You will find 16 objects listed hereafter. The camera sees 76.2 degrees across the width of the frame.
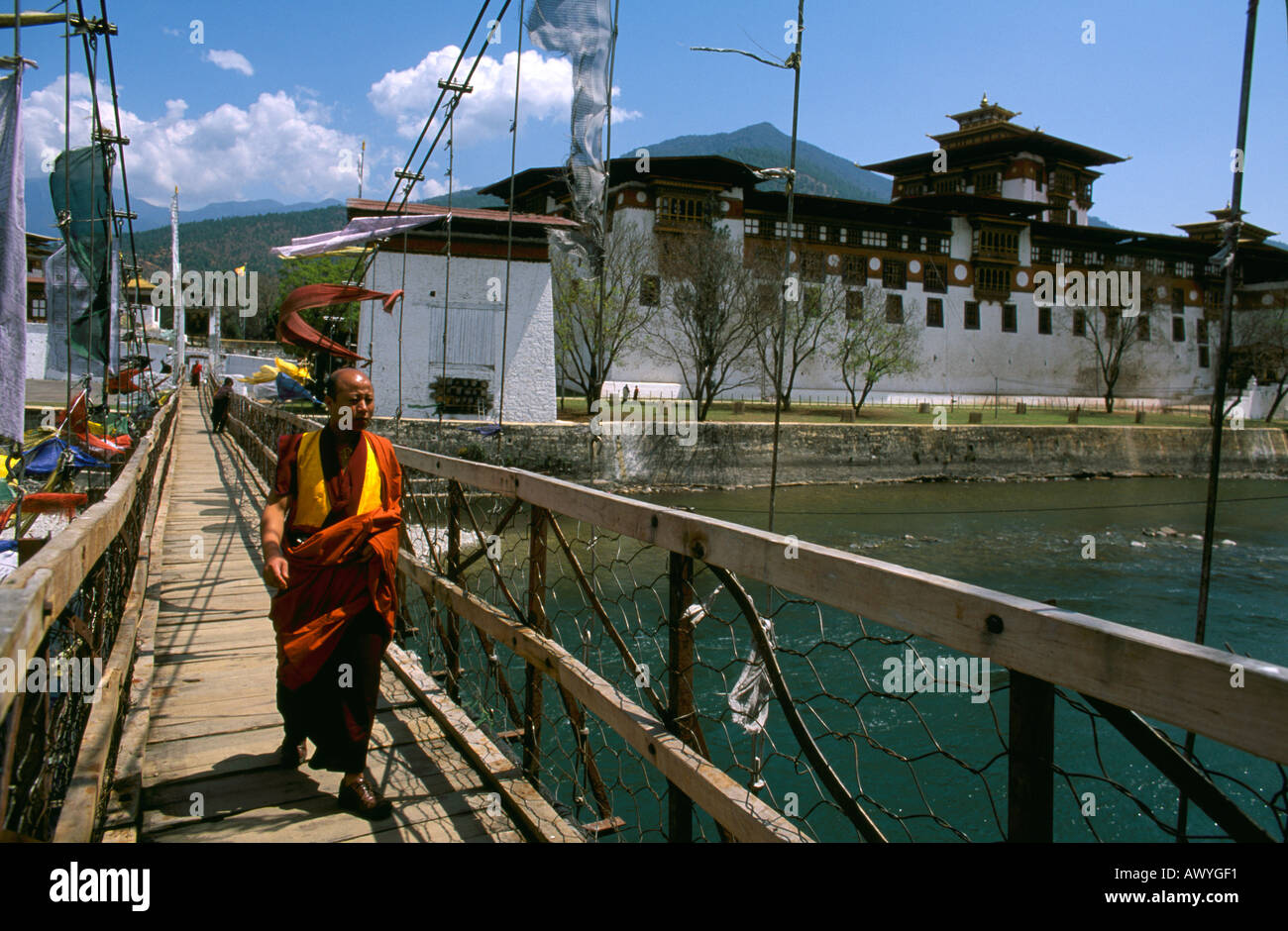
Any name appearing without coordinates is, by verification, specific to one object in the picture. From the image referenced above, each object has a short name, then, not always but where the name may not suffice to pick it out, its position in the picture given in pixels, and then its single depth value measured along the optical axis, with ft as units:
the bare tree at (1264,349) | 143.54
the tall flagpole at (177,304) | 119.03
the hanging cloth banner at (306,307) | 32.19
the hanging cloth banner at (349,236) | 41.55
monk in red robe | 10.43
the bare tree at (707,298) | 113.39
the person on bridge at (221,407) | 74.08
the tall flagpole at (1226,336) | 7.67
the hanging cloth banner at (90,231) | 35.58
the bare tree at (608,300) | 106.01
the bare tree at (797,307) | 117.19
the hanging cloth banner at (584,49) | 17.11
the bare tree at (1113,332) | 156.66
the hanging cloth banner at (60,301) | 38.58
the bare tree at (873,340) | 131.13
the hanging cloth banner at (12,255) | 18.65
